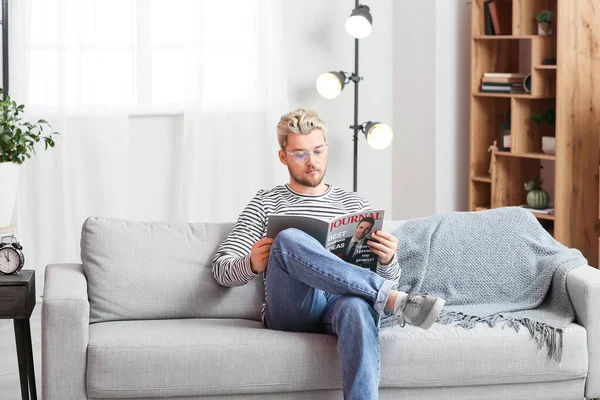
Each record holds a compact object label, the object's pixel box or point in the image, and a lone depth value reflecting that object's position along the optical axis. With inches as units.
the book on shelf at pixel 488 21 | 200.8
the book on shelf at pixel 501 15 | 199.3
